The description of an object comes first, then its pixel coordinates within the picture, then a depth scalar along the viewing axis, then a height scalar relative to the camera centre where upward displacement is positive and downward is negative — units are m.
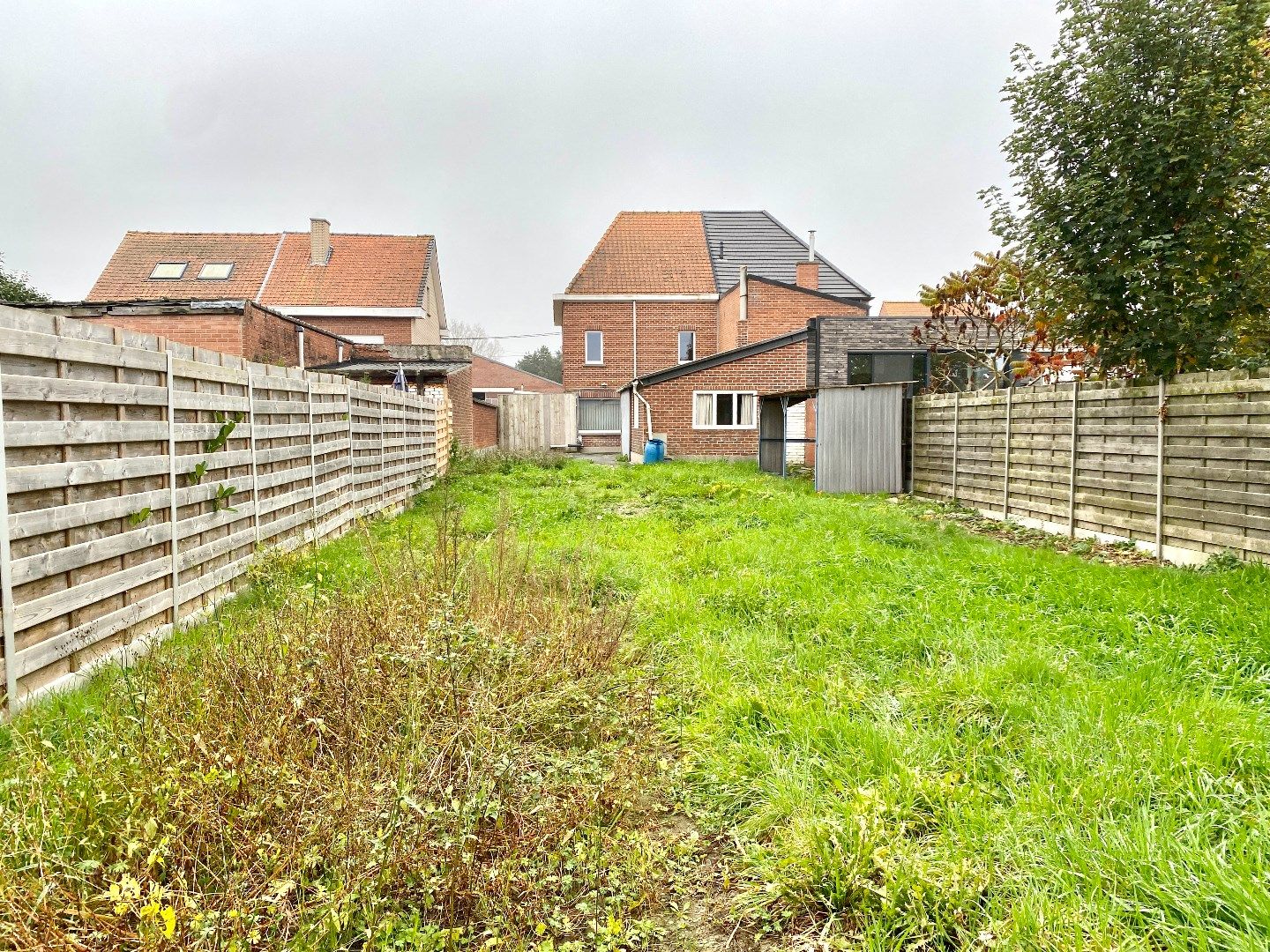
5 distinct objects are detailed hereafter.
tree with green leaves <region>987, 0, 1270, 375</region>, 7.60 +2.74
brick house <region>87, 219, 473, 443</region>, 28.12 +6.42
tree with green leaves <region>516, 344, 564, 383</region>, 77.56 +7.25
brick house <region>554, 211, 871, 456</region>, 28.14 +5.60
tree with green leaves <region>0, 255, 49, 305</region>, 27.17 +5.63
